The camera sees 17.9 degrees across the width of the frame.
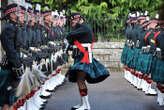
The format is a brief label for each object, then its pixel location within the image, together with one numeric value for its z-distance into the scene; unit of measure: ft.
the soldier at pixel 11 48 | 24.74
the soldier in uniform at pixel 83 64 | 33.61
